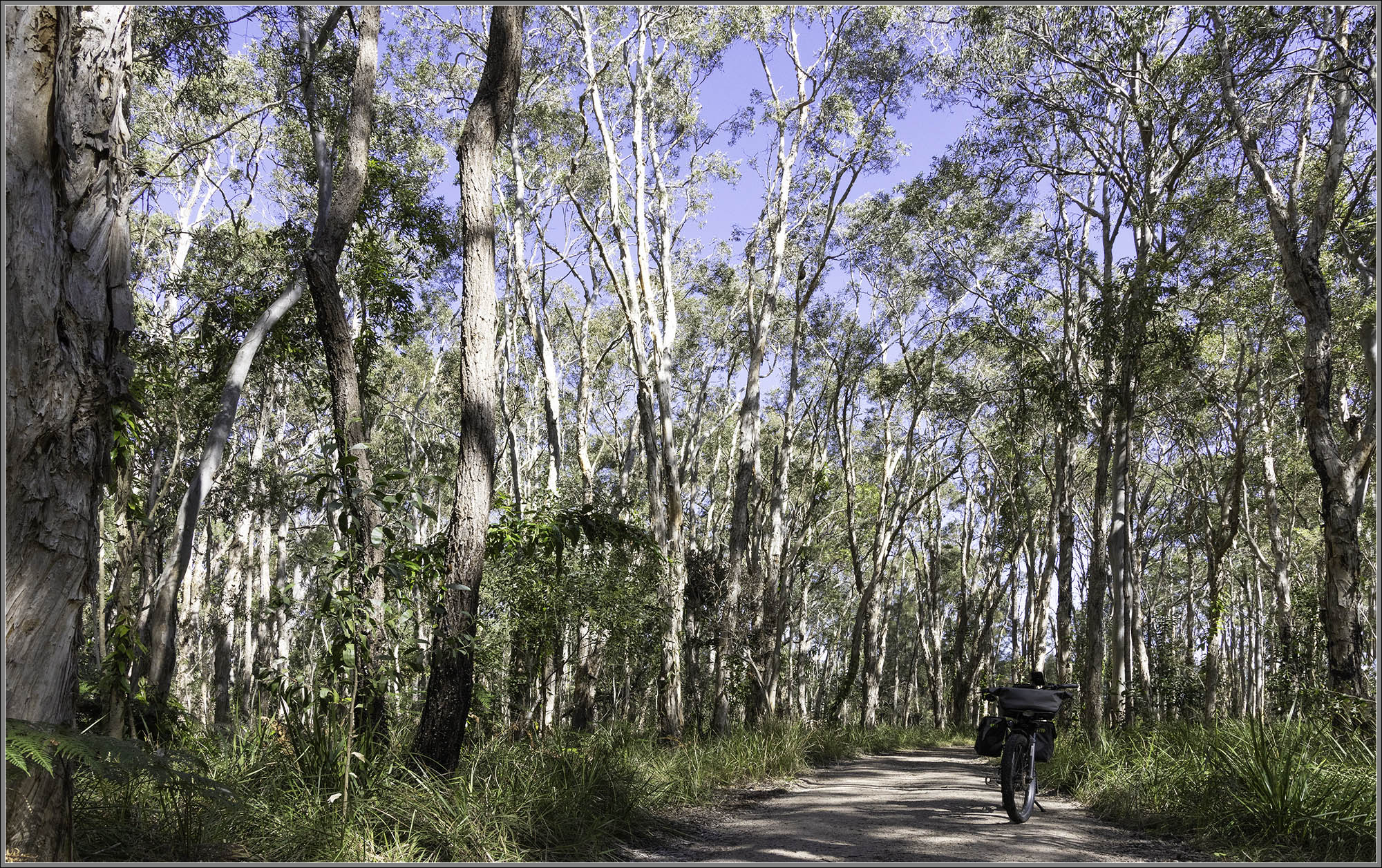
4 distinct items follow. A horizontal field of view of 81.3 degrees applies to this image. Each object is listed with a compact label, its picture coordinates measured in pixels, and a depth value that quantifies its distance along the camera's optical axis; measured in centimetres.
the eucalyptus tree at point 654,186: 982
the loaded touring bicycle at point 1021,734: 604
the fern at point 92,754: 267
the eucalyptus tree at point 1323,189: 687
